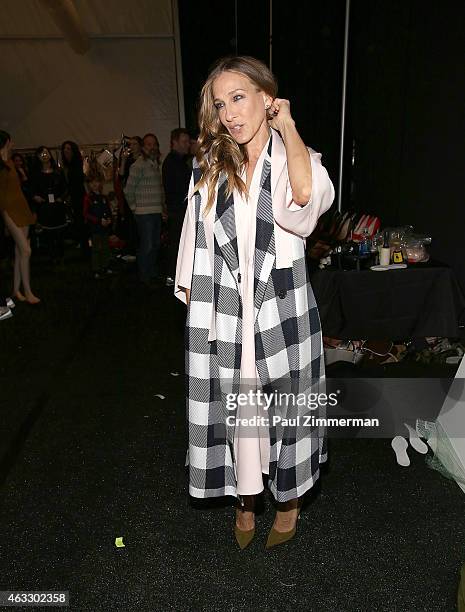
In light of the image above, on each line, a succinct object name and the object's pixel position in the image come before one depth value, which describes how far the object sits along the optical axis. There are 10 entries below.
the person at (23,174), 7.46
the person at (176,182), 5.38
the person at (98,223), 6.71
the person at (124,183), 6.91
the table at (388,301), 3.28
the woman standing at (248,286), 1.66
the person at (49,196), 7.14
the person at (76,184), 7.87
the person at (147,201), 5.82
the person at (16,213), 5.00
